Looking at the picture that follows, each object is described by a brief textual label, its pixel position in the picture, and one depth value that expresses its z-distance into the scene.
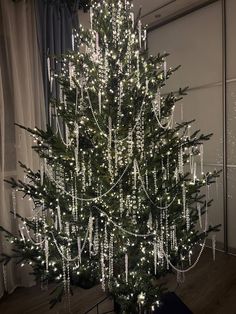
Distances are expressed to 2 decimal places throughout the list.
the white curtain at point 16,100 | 2.16
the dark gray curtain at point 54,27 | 2.33
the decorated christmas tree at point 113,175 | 1.54
